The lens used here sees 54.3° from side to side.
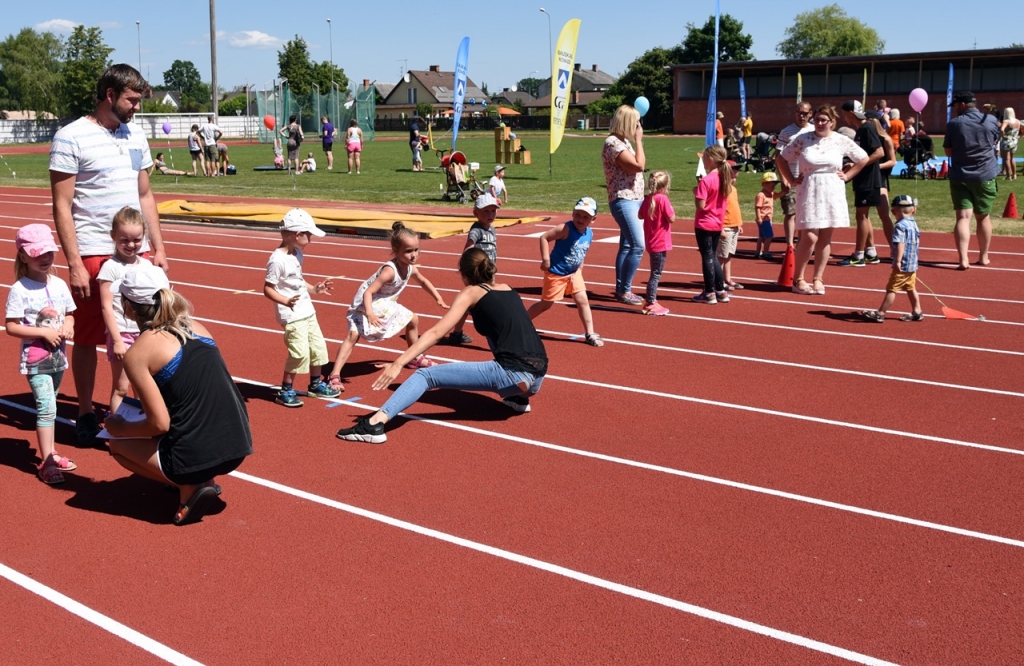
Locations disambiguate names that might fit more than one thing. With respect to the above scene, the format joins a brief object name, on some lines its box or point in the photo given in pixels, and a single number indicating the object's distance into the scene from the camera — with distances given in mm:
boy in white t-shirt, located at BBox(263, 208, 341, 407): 7176
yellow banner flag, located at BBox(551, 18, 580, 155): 23547
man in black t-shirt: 12734
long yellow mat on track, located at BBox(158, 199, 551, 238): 16719
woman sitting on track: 6883
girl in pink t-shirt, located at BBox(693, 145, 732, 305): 10812
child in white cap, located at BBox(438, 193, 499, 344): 9047
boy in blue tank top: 9281
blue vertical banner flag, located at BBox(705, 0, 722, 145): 23977
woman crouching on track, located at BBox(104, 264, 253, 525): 5090
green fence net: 55562
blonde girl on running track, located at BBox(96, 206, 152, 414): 5841
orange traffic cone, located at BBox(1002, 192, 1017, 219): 17484
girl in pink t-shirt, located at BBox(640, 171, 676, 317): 10625
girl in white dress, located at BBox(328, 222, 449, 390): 7734
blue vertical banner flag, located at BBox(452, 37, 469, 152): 26172
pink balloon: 27450
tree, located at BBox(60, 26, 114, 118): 74438
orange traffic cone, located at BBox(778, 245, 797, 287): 11961
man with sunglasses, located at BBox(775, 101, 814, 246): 11750
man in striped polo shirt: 5840
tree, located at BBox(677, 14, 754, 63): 99000
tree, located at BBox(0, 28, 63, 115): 113438
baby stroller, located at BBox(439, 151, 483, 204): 22219
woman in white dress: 11250
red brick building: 57406
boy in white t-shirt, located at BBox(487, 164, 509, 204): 19719
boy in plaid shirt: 9742
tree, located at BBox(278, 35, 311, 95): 100562
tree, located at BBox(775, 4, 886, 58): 119375
